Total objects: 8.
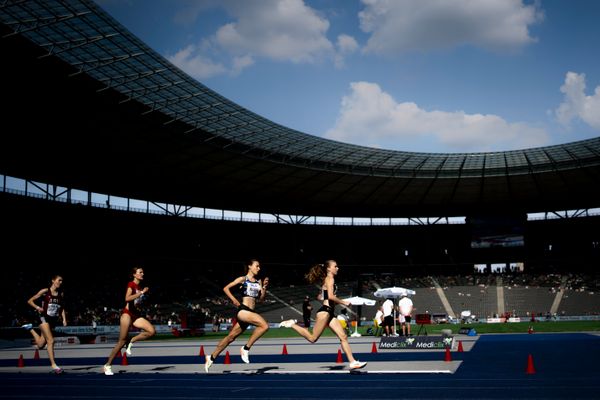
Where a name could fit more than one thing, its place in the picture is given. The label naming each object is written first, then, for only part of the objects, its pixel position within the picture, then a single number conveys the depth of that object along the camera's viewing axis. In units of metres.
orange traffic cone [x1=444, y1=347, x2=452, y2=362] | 13.61
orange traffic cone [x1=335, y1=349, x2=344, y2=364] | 13.79
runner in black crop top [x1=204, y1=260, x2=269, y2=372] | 11.74
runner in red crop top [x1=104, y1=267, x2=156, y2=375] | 12.55
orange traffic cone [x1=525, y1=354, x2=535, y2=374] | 11.18
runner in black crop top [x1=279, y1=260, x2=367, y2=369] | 11.88
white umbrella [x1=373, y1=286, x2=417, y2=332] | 28.69
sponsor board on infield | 17.42
